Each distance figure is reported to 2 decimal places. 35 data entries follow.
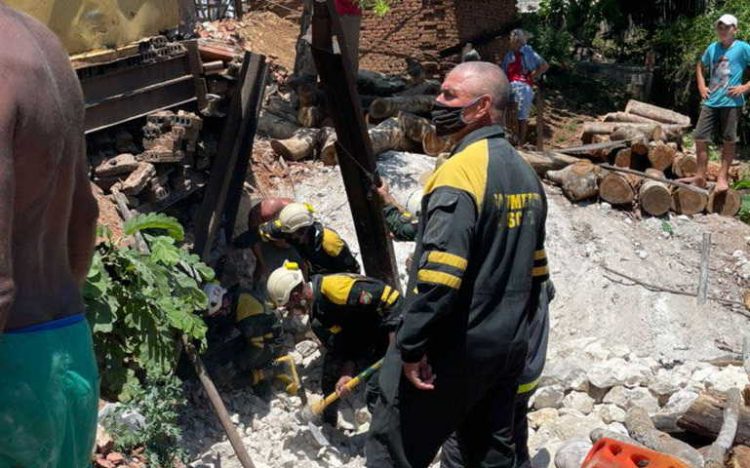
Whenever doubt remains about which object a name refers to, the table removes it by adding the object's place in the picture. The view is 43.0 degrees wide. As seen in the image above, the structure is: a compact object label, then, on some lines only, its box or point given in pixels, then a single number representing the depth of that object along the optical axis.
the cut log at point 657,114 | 11.49
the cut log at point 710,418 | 5.14
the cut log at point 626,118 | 11.22
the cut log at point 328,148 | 9.04
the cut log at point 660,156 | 9.82
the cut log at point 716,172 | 10.10
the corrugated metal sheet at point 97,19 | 5.59
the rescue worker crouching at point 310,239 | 6.38
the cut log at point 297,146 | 9.03
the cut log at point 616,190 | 9.07
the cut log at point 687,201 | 9.27
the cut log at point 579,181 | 9.12
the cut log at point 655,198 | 9.05
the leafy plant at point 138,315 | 4.61
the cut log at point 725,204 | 9.41
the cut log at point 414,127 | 9.41
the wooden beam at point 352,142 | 6.25
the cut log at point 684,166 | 9.77
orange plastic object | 4.31
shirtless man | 1.87
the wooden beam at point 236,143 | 6.95
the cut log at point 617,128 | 10.30
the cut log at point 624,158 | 9.89
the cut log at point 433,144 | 9.46
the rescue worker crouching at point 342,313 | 5.76
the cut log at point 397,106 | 9.84
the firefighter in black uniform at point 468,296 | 3.51
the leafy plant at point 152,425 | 4.52
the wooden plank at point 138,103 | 5.95
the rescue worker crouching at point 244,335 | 6.04
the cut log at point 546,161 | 9.53
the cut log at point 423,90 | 10.63
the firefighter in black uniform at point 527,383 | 4.23
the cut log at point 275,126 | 9.55
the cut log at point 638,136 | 9.90
